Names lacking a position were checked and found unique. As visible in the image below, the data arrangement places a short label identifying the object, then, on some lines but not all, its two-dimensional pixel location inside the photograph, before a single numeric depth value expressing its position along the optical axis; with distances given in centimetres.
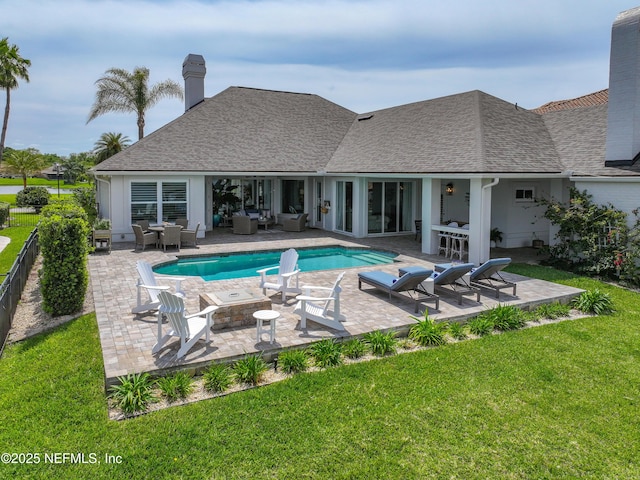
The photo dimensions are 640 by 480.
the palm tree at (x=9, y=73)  3230
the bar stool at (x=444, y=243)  1614
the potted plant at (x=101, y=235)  1673
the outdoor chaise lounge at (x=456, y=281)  1059
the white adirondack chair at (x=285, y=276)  1079
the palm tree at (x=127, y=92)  3500
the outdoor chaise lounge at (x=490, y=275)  1108
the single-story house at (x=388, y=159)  1492
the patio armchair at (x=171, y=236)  1725
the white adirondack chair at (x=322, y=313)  864
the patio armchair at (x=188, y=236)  1802
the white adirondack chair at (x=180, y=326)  720
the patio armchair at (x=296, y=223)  2286
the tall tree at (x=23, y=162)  5081
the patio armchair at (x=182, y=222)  1952
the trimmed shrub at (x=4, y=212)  2592
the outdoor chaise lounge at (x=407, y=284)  1007
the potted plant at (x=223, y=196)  2544
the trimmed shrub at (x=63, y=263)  948
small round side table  774
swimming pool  1496
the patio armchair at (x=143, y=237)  1734
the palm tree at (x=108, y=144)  3950
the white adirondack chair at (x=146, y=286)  946
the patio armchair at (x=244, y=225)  2191
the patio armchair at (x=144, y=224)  1892
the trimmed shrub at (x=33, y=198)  3725
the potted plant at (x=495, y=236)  1862
